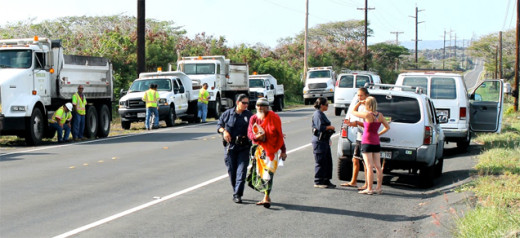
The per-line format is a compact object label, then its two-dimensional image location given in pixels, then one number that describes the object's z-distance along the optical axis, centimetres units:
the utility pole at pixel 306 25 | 5653
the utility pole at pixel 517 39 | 3935
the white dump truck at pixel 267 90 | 3878
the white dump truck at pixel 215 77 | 3195
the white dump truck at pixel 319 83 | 4616
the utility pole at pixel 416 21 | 9012
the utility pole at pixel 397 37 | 10926
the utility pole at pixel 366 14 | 6809
